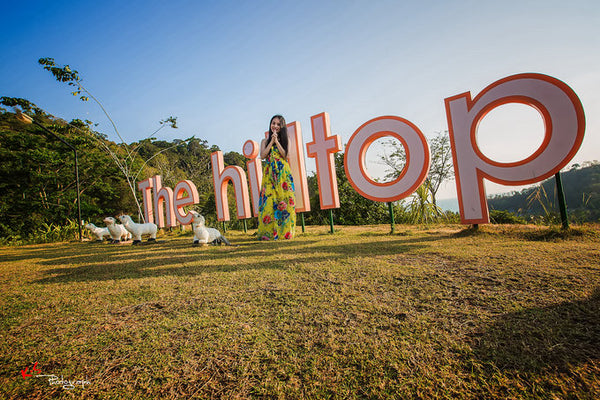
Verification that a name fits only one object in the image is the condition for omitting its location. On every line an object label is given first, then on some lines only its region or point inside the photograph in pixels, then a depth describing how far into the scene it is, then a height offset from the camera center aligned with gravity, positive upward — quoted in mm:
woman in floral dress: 6211 +608
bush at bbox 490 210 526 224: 6492 -722
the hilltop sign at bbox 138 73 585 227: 3850 +997
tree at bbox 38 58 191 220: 9733 +6429
